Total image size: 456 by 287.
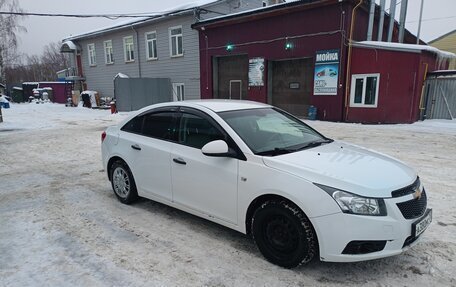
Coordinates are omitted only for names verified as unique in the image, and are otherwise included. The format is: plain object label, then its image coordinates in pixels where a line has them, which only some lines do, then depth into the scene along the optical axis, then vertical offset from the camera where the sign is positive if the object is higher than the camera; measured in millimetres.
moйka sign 14227 +427
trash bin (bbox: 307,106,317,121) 15141 -1433
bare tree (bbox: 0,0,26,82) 33462 +5125
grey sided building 20047 +2363
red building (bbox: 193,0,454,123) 13367 +899
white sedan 2686 -939
